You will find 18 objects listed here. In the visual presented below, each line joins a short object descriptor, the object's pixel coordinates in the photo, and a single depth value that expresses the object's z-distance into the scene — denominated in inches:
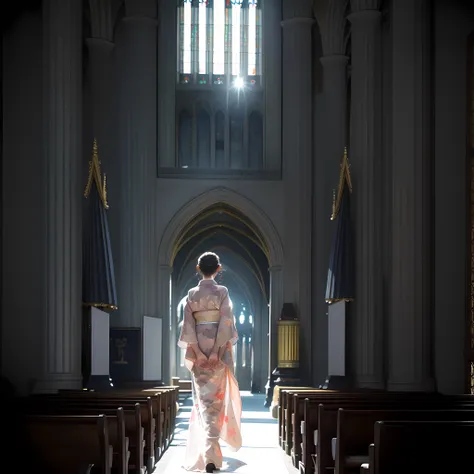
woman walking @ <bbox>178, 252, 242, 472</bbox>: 356.5
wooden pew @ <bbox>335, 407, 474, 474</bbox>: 254.5
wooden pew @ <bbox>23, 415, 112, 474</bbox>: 230.8
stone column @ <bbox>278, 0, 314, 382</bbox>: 815.1
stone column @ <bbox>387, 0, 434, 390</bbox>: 596.7
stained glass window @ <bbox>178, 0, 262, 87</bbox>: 891.4
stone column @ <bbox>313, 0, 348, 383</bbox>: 802.2
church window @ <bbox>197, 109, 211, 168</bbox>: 887.7
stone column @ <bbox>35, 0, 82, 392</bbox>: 572.4
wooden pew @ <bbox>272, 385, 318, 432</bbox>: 457.0
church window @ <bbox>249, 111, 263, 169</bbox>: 882.1
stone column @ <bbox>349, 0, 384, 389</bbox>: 652.7
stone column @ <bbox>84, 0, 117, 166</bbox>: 801.6
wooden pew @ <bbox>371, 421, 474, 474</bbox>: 216.7
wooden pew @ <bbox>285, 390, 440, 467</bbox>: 370.0
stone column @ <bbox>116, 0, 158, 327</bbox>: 798.5
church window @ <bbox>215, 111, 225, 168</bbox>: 890.4
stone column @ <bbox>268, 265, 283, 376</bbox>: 815.7
